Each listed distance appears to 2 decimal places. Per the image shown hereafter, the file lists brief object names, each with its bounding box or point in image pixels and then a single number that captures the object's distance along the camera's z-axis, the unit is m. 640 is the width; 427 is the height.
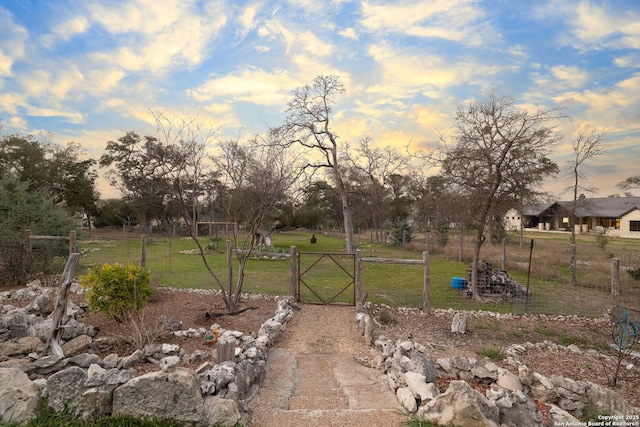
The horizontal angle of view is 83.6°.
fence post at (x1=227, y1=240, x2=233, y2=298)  8.70
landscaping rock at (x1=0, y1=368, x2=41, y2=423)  3.64
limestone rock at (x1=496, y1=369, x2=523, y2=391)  4.62
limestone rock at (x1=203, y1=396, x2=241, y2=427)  3.63
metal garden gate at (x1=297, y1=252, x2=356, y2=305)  10.03
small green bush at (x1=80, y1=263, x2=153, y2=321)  6.72
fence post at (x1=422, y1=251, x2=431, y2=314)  8.91
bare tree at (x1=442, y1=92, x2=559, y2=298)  10.19
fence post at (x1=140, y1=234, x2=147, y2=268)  11.49
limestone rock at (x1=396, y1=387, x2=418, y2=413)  4.07
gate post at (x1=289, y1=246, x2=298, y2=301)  9.59
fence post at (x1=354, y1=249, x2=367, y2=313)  8.51
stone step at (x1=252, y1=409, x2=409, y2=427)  3.71
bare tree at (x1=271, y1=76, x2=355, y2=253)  20.98
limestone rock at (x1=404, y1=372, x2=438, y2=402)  4.11
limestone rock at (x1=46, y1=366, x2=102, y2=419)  3.73
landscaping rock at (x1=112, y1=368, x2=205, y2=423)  3.66
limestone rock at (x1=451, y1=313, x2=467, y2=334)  7.54
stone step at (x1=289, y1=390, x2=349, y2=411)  4.17
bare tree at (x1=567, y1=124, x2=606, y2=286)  12.25
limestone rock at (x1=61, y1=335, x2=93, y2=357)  5.54
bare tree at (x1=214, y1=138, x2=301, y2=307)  8.95
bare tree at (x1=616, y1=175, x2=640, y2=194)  23.38
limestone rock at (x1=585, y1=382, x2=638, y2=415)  4.31
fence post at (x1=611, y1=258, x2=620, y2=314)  8.70
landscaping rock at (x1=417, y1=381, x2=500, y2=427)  3.64
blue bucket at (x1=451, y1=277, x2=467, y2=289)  11.64
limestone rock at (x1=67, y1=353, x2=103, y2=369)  4.51
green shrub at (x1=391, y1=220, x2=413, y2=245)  26.00
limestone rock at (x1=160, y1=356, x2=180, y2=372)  3.71
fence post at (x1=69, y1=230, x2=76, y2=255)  11.81
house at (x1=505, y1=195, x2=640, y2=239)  36.66
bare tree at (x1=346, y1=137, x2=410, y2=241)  29.25
